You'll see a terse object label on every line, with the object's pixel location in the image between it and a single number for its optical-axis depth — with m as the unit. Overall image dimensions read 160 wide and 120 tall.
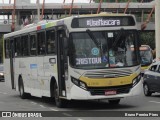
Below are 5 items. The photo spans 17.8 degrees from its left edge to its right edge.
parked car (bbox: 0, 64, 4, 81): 48.16
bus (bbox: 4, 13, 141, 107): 15.84
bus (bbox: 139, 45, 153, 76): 45.81
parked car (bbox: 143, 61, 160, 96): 21.05
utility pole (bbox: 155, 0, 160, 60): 38.34
